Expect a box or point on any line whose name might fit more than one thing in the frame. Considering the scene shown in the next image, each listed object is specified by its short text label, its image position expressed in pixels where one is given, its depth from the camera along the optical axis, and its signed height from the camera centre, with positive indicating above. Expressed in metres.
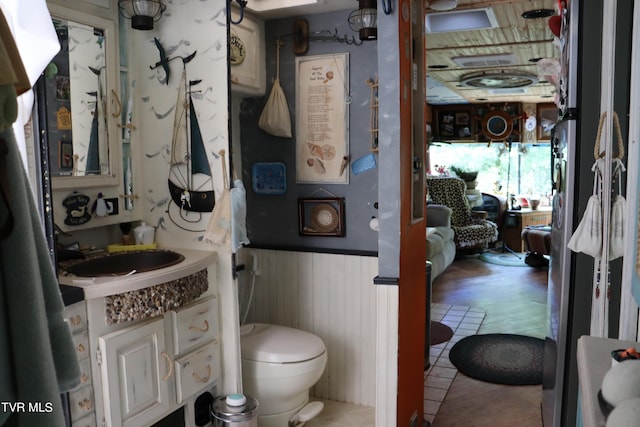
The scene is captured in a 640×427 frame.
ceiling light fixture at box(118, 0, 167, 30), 2.53 +0.70
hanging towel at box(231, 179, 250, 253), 2.60 -0.21
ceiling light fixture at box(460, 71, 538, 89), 6.40 +1.00
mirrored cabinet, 2.39 +0.25
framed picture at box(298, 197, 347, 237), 3.37 -0.29
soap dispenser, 2.71 -0.30
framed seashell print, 3.28 +0.29
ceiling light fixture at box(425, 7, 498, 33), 3.84 +1.01
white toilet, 2.83 -1.00
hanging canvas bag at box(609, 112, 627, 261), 1.54 -0.16
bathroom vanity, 1.98 -0.67
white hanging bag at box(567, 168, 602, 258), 1.66 -0.19
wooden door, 2.56 -0.26
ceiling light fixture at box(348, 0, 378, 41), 2.95 +0.77
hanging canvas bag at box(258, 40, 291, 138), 3.33 +0.32
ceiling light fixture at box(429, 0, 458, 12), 3.06 +0.87
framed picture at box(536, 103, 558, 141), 9.18 +0.76
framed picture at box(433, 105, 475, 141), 9.43 +0.70
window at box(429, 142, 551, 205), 9.50 +0.00
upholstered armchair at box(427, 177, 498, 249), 8.01 -0.50
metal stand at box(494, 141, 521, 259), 8.54 -0.94
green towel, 0.96 -0.24
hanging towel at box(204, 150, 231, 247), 2.60 -0.23
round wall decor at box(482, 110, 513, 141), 9.20 +0.65
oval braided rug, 3.79 -1.39
